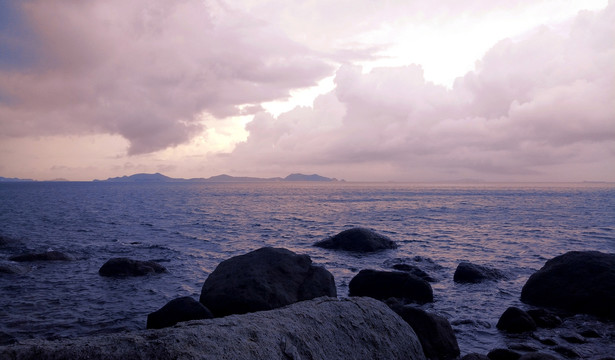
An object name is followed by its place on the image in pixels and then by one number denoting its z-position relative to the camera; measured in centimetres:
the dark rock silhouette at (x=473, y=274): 1664
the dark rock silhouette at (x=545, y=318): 1118
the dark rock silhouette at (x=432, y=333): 873
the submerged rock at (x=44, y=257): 1962
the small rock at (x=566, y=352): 928
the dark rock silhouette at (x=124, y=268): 1708
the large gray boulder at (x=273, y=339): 434
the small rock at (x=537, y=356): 755
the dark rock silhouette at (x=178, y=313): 967
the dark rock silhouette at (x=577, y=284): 1220
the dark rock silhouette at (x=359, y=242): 2442
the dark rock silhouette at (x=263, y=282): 1027
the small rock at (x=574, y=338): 1012
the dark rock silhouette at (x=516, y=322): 1083
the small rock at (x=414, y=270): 1714
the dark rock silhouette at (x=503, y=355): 871
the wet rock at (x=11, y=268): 1697
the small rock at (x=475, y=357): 801
